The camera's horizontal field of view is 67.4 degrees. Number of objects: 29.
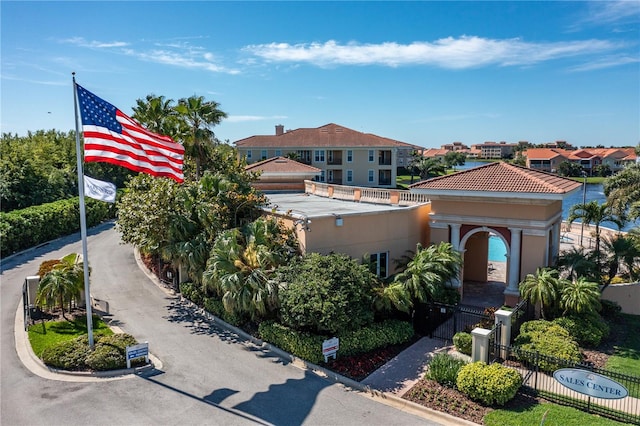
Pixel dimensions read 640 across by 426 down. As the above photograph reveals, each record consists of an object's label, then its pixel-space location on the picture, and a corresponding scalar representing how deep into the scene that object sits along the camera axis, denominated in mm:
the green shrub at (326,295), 17641
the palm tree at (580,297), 19250
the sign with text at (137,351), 17094
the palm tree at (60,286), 20875
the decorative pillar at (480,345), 16781
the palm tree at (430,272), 20266
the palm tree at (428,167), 84706
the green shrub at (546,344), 16567
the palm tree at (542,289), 19969
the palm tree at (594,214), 27047
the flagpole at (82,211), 15820
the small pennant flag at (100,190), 15773
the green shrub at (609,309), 23941
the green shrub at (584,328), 19484
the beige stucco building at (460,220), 22453
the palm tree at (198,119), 29359
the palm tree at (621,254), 22953
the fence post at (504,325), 18211
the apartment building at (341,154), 62906
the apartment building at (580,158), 137250
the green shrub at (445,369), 16094
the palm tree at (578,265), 21797
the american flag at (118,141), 15500
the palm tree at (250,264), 19234
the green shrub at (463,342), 18484
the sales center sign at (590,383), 13039
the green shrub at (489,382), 14711
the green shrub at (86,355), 17000
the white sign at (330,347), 17422
